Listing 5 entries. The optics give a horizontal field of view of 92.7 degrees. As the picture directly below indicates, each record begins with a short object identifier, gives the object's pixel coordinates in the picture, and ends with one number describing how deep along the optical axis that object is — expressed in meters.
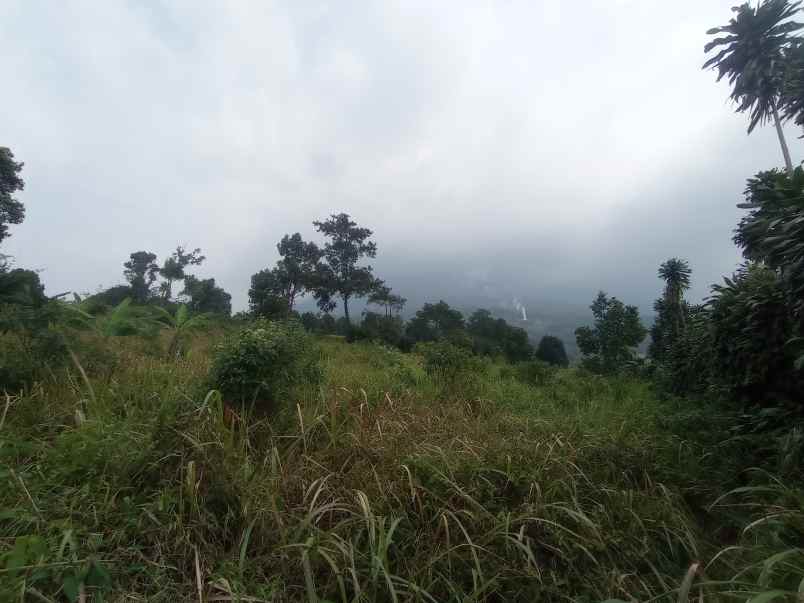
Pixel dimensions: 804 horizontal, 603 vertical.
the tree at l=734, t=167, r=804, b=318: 2.70
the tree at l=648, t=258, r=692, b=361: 16.91
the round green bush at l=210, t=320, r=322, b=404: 3.37
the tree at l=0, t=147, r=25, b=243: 14.70
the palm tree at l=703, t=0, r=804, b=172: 10.84
